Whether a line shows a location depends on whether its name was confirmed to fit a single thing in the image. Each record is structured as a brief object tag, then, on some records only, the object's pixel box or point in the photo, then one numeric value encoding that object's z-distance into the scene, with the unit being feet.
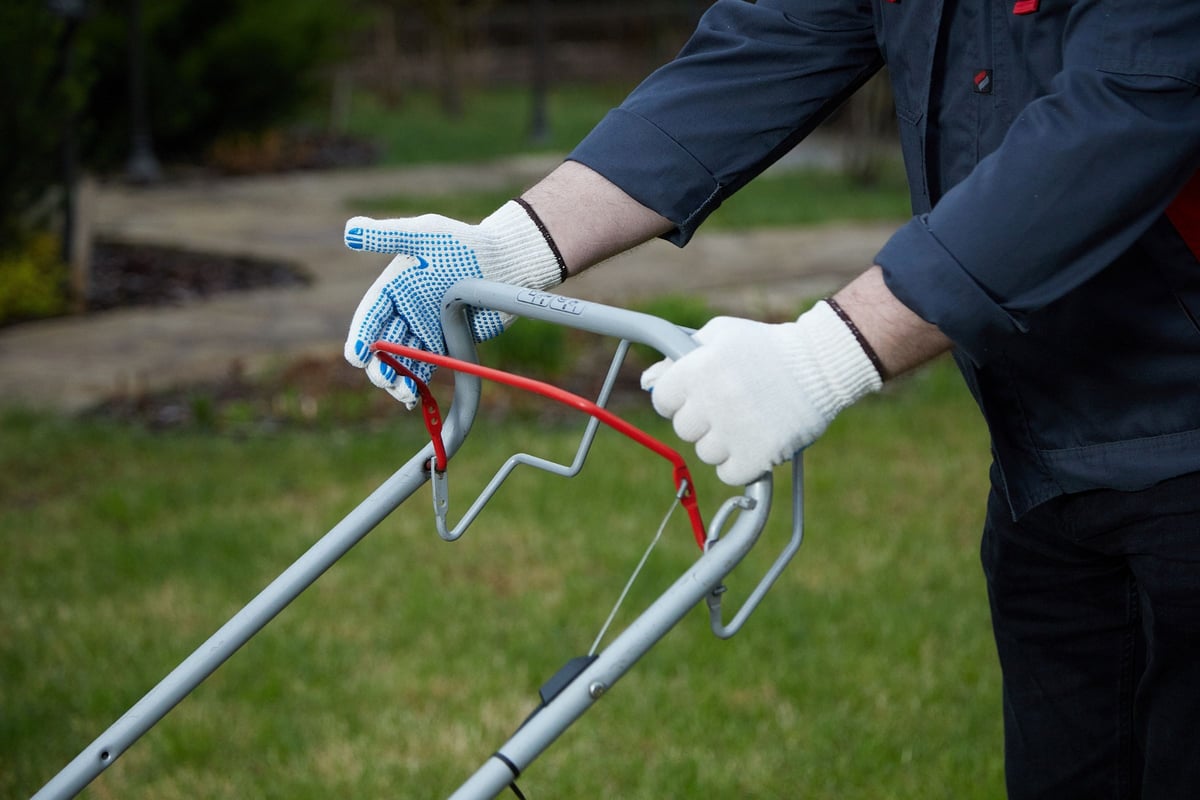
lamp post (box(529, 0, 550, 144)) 46.01
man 4.61
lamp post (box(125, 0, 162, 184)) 32.73
